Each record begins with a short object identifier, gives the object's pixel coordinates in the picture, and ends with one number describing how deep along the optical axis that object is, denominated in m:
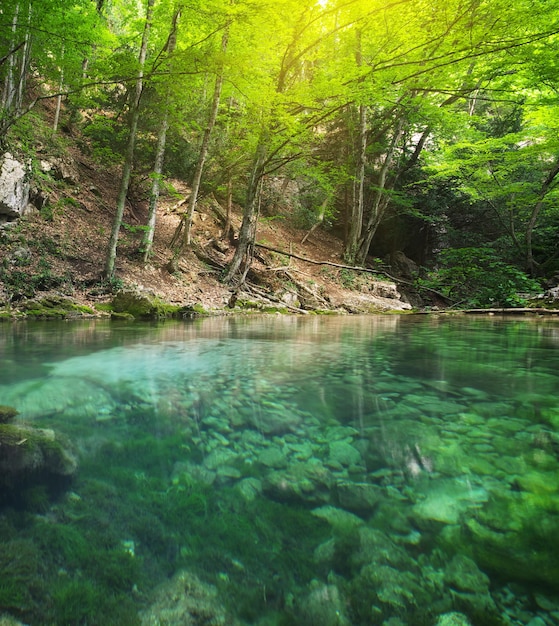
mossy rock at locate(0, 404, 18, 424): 2.05
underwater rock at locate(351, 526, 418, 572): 1.08
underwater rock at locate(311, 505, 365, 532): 1.27
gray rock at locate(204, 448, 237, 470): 1.71
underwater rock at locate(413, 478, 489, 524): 1.31
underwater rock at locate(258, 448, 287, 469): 1.70
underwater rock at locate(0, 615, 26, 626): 0.84
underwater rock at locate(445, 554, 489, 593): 0.99
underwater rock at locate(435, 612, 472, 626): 0.88
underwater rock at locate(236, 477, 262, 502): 1.45
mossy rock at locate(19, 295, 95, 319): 7.55
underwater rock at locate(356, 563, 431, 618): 0.93
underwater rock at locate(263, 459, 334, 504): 1.45
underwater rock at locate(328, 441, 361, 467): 1.72
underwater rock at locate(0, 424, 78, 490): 1.49
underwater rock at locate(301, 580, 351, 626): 0.89
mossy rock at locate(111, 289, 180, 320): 8.55
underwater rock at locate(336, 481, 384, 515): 1.37
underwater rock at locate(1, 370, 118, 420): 2.29
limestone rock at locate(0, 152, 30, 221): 8.98
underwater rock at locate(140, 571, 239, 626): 0.89
